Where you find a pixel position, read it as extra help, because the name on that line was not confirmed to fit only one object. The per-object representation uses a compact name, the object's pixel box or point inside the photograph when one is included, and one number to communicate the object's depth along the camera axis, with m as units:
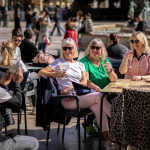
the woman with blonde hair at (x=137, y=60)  5.04
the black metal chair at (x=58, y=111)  4.29
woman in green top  4.94
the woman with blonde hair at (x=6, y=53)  4.88
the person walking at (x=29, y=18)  20.97
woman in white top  4.36
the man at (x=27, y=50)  7.18
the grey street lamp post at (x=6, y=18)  27.09
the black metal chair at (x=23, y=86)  4.77
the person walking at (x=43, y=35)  12.44
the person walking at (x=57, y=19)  21.88
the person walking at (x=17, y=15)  21.92
